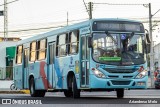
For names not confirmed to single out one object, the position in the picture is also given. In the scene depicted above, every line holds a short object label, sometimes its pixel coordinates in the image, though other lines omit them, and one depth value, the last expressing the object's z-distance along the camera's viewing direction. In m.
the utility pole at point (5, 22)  76.94
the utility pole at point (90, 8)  57.38
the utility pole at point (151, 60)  51.43
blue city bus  22.55
